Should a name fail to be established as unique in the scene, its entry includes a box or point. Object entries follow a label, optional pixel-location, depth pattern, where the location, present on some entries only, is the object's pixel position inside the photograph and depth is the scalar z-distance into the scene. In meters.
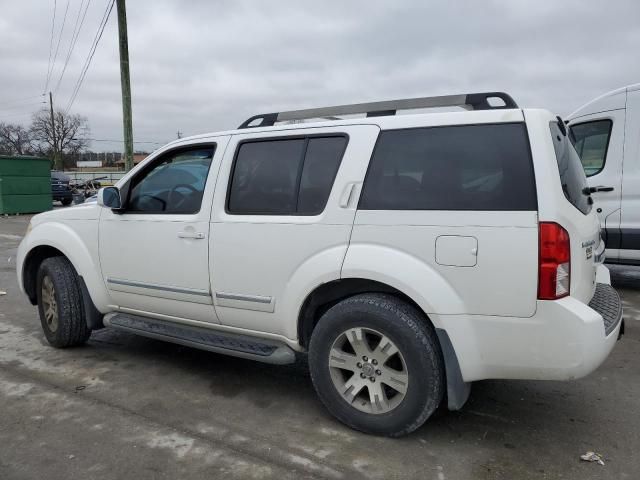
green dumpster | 19.27
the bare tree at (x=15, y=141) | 66.44
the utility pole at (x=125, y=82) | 13.71
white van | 6.60
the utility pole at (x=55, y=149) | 56.91
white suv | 2.65
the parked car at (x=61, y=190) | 24.23
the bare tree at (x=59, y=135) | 66.06
